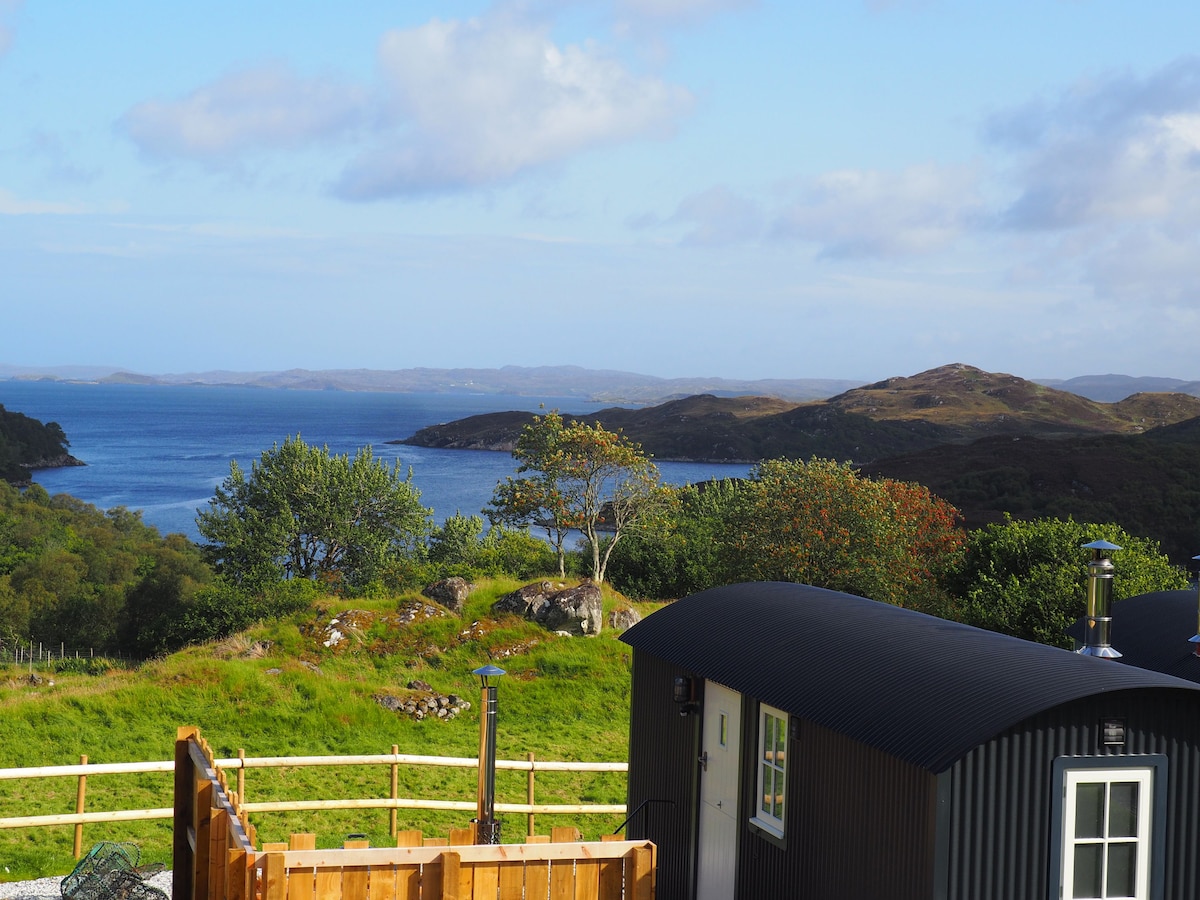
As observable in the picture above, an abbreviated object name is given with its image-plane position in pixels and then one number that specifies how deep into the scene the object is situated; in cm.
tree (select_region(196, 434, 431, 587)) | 4150
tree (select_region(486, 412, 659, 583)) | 3062
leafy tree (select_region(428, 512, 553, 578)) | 3334
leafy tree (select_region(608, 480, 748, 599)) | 3173
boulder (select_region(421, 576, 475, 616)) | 2442
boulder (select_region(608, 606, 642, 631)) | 2470
